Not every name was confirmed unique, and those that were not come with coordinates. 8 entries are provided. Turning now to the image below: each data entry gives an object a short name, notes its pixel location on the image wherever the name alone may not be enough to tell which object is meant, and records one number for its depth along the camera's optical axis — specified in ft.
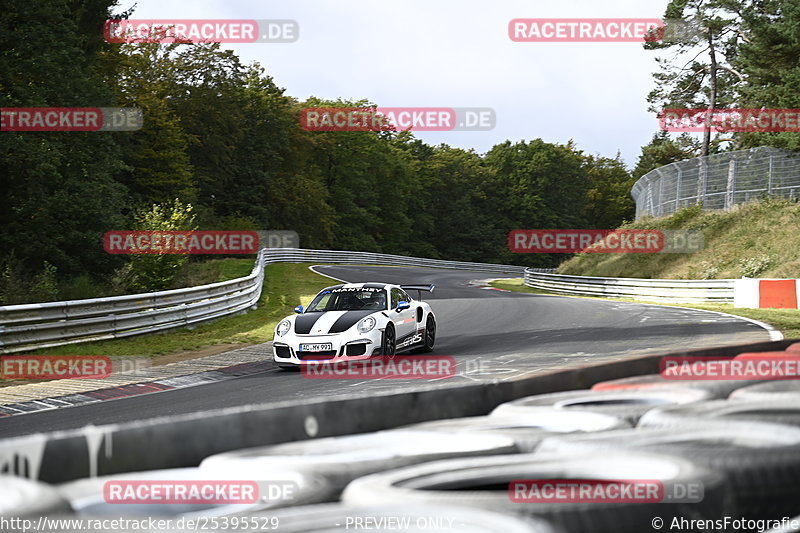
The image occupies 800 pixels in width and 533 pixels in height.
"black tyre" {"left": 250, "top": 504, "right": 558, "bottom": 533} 13.70
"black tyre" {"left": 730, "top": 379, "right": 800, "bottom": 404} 26.30
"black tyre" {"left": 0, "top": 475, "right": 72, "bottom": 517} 13.96
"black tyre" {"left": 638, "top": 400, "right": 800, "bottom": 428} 22.24
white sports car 78.23
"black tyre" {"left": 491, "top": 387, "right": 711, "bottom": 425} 25.13
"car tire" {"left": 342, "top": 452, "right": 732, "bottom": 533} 14.15
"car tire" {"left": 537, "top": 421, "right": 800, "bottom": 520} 16.67
